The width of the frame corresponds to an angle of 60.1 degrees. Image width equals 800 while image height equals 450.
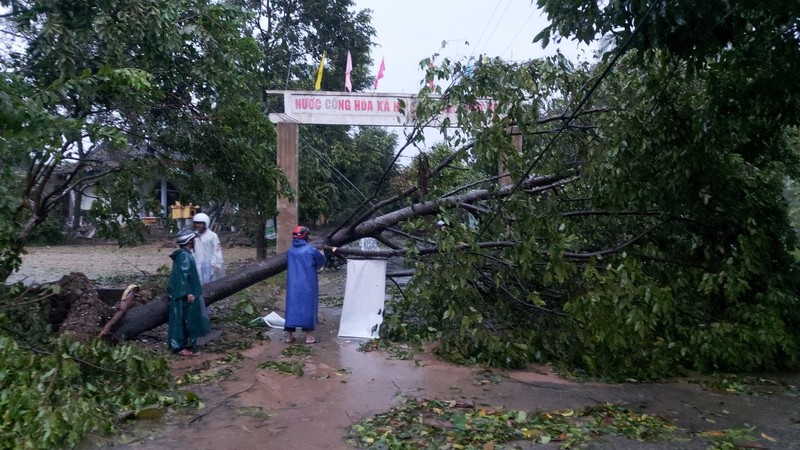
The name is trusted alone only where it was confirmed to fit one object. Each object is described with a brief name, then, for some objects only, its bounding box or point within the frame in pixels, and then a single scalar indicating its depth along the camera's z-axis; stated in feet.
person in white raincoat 28.81
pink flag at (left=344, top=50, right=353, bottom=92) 44.72
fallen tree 24.98
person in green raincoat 24.11
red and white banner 37.42
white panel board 27.40
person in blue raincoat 26.30
